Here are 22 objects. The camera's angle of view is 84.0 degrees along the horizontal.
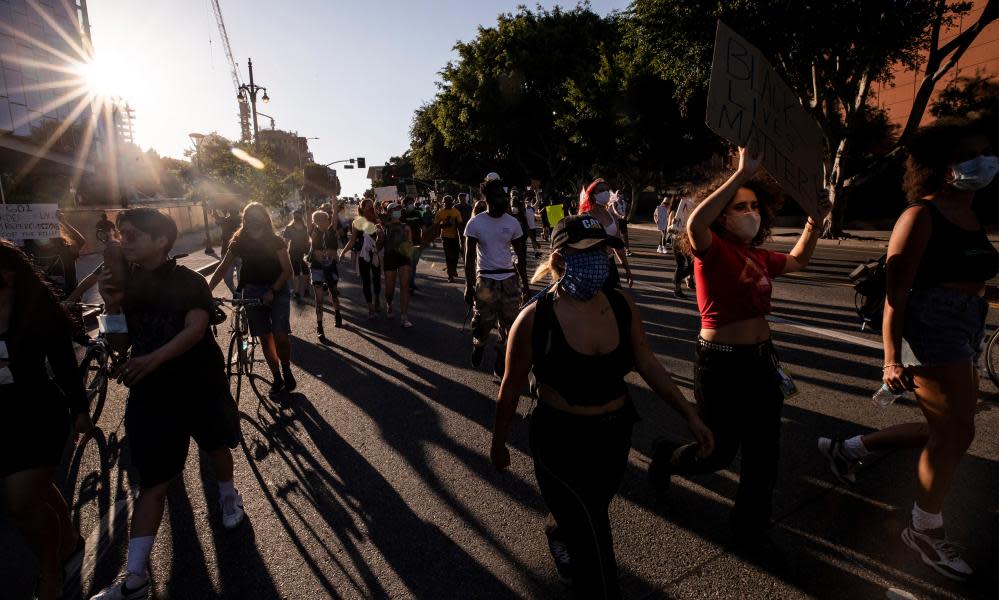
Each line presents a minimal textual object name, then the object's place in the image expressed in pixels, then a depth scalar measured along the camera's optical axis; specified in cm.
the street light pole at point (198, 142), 2700
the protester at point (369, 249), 879
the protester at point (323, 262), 812
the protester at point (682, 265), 944
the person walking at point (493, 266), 566
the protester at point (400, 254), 852
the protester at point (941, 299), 250
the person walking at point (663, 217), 1779
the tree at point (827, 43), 1393
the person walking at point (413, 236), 877
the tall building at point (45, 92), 3228
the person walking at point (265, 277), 523
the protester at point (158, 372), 265
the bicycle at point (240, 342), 541
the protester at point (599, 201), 687
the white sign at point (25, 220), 757
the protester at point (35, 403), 248
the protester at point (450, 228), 1155
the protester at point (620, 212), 1321
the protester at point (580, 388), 210
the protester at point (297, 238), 830
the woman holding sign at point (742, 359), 268
